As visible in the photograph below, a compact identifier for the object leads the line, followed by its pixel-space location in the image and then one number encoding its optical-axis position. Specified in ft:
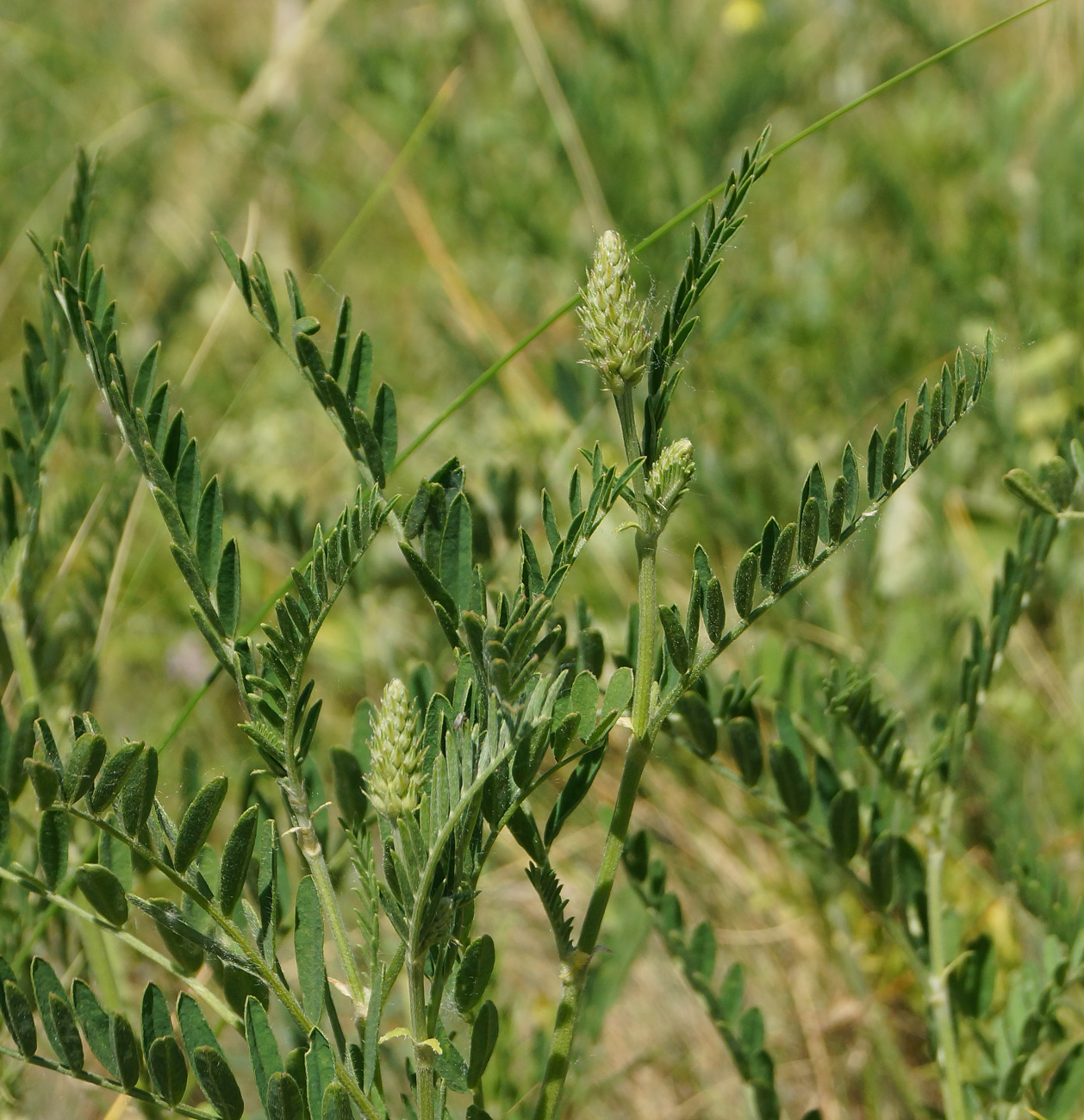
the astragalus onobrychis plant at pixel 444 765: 3.32
